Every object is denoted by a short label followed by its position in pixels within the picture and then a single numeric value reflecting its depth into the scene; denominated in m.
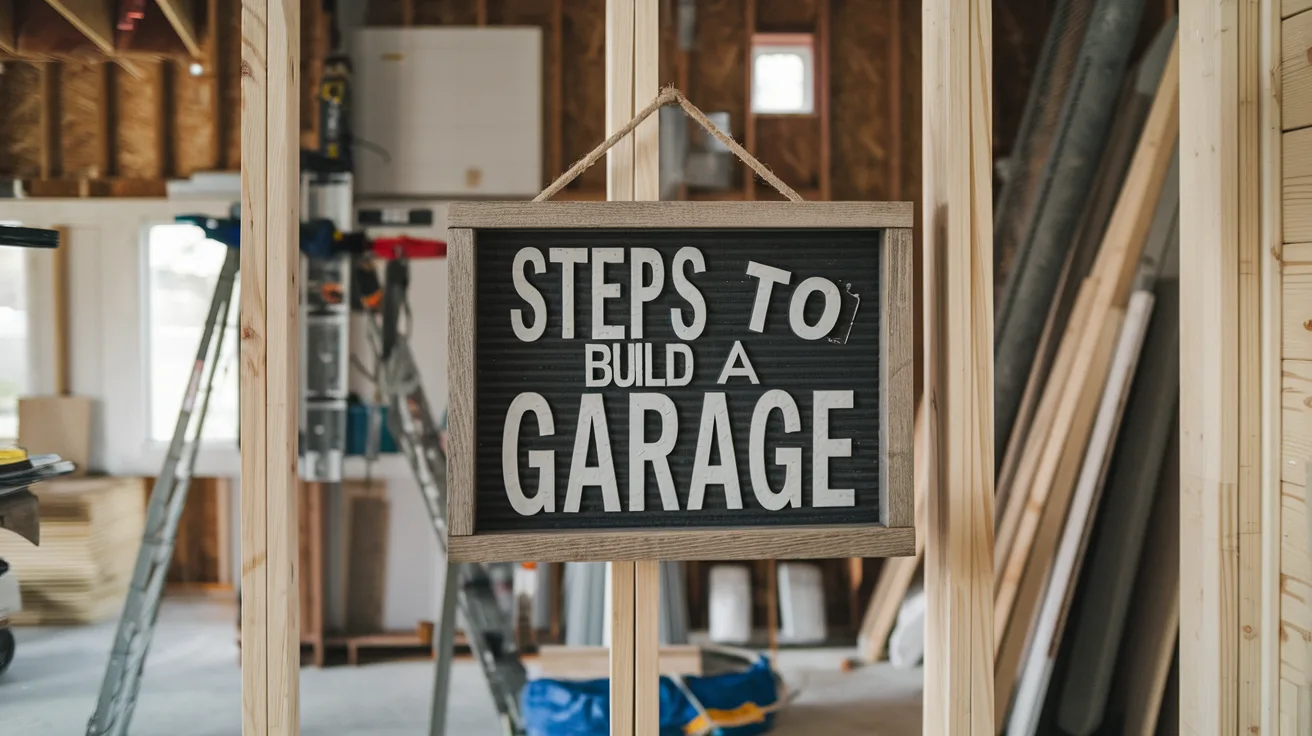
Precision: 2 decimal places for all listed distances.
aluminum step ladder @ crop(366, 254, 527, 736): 3.04
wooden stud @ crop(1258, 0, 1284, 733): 1.06
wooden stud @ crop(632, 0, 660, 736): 0.98
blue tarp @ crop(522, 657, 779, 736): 2.98
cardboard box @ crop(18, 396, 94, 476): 4.40
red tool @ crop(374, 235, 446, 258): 2.90
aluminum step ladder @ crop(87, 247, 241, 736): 2.91
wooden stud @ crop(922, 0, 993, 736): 1.00
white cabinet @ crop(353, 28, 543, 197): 4.25
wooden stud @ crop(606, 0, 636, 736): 0.98
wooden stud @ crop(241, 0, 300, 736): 0.97
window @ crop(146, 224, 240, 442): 4.48
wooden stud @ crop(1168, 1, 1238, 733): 1.06
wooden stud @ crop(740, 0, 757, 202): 4.39
